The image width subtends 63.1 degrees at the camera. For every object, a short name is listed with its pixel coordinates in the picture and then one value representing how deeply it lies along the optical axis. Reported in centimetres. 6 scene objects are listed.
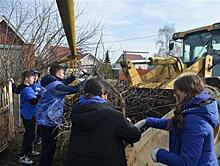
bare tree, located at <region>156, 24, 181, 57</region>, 2733
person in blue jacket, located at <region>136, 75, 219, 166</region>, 126
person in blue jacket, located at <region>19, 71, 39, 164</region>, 306
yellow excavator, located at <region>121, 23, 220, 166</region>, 226
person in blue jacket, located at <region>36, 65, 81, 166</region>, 253
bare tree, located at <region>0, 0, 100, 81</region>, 593
